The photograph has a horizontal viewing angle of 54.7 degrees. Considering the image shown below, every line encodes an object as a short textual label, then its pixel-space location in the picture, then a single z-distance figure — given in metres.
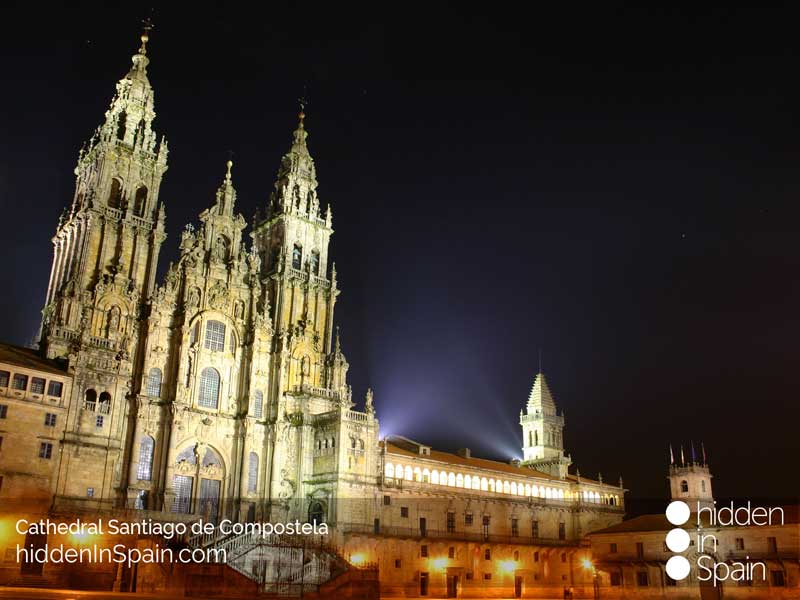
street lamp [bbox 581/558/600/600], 82.88
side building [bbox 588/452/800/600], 71.56
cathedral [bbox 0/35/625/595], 58.91
